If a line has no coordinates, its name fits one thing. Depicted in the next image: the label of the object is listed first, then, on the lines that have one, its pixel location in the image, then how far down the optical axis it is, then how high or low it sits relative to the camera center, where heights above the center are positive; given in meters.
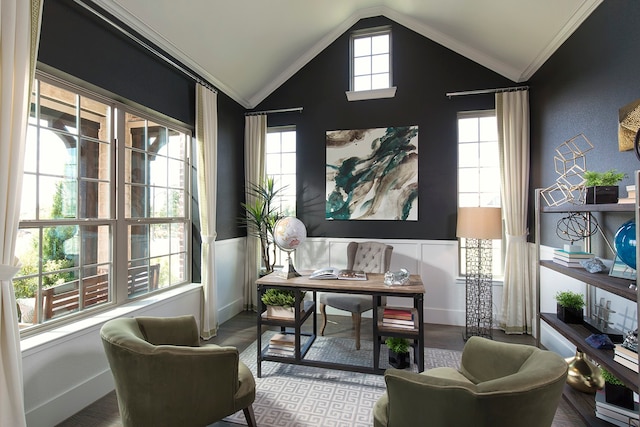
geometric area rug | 2.16 -1.44
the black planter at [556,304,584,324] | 2.42 -0.81
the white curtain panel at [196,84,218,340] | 3.56 +0.12
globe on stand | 2.78 -0.18
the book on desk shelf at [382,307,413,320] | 2.48 -0.81
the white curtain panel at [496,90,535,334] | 3.64 -0.09
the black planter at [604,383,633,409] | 1.89 -1.14
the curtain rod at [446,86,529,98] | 3.73 +1.55
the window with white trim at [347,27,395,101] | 4.26 +2.15
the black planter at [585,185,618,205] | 1.91 +0.13
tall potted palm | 4.32 -0.02
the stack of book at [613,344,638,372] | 1.67 -0.80
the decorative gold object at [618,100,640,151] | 1.95 +0.60
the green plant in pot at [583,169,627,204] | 1.92 +0.17
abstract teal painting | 4.14 +0.57
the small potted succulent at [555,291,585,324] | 2.43 -0.75
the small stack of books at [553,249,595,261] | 2.28 -0.31
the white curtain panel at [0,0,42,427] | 1.67 +0.30
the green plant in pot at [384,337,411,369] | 2.68 -1.21
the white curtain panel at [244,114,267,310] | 4.55 +0.70
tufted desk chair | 3.23 -0.66
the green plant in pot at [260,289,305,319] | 2.68 -0.78
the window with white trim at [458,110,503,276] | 3.97 +0.66
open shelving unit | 1.63 -0.87
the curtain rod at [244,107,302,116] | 4.49 +1.55
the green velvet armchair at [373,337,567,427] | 1.21 -0.76
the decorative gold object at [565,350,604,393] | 2.22 -1.19
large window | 2.18 +0.08
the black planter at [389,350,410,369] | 2.69 -1.29
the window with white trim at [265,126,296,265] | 4.64 +0.76
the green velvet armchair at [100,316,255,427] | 1.59 -0.89
